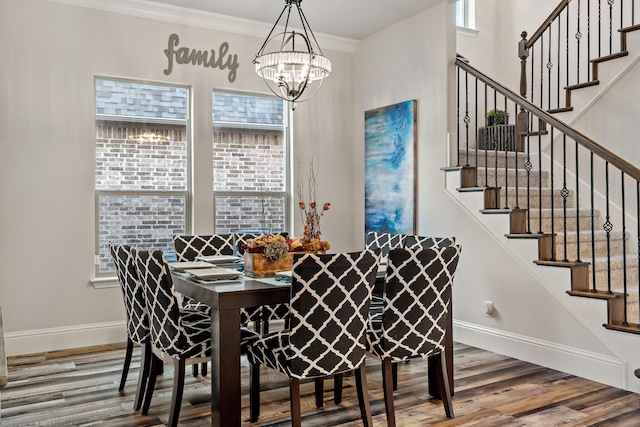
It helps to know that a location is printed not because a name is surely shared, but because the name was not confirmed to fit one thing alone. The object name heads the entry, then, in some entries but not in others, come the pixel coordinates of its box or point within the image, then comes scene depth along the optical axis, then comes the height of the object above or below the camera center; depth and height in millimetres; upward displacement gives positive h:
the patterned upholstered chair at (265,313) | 3885 -764
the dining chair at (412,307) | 2777 -527
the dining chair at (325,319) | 2455 -525
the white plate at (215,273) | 2941 -359
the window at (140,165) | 4762 +416
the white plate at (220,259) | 3723 -349
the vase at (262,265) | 3223 -337
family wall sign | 4984 +1468
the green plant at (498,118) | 5624 +974
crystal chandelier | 3434 +937
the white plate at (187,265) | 3328 -356
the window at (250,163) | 5301 +480
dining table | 2604 -637
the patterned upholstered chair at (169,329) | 2756 -646
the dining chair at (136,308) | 3076 -584
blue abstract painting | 5152 +415
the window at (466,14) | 6500 +2396
